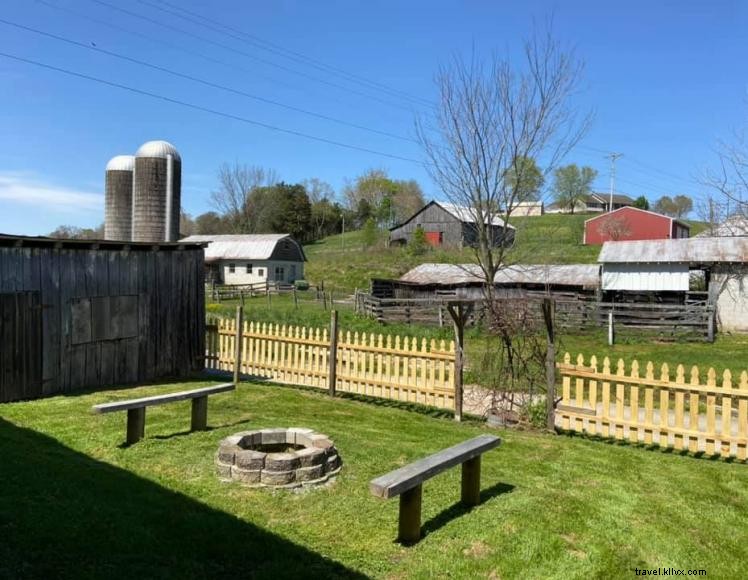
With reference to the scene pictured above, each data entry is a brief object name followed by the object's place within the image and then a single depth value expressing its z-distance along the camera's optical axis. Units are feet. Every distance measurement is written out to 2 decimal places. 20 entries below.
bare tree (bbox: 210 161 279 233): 225.35
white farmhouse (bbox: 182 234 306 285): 150.71
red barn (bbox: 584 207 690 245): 173.68
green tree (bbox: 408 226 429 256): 163.32
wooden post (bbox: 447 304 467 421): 30.83
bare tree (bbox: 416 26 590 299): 53.31
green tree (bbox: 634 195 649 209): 261.65
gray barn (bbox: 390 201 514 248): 180.04
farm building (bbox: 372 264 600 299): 86.94
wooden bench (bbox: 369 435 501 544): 13.33
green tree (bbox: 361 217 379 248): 190.49
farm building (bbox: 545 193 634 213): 303.40
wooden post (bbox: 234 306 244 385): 39.81
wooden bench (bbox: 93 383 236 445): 21.35
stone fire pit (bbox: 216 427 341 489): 17.97
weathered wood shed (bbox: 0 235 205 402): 31.60
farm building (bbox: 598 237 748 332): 78.23
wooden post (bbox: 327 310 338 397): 35.40
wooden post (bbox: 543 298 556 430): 27.40
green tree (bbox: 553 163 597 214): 276.41
